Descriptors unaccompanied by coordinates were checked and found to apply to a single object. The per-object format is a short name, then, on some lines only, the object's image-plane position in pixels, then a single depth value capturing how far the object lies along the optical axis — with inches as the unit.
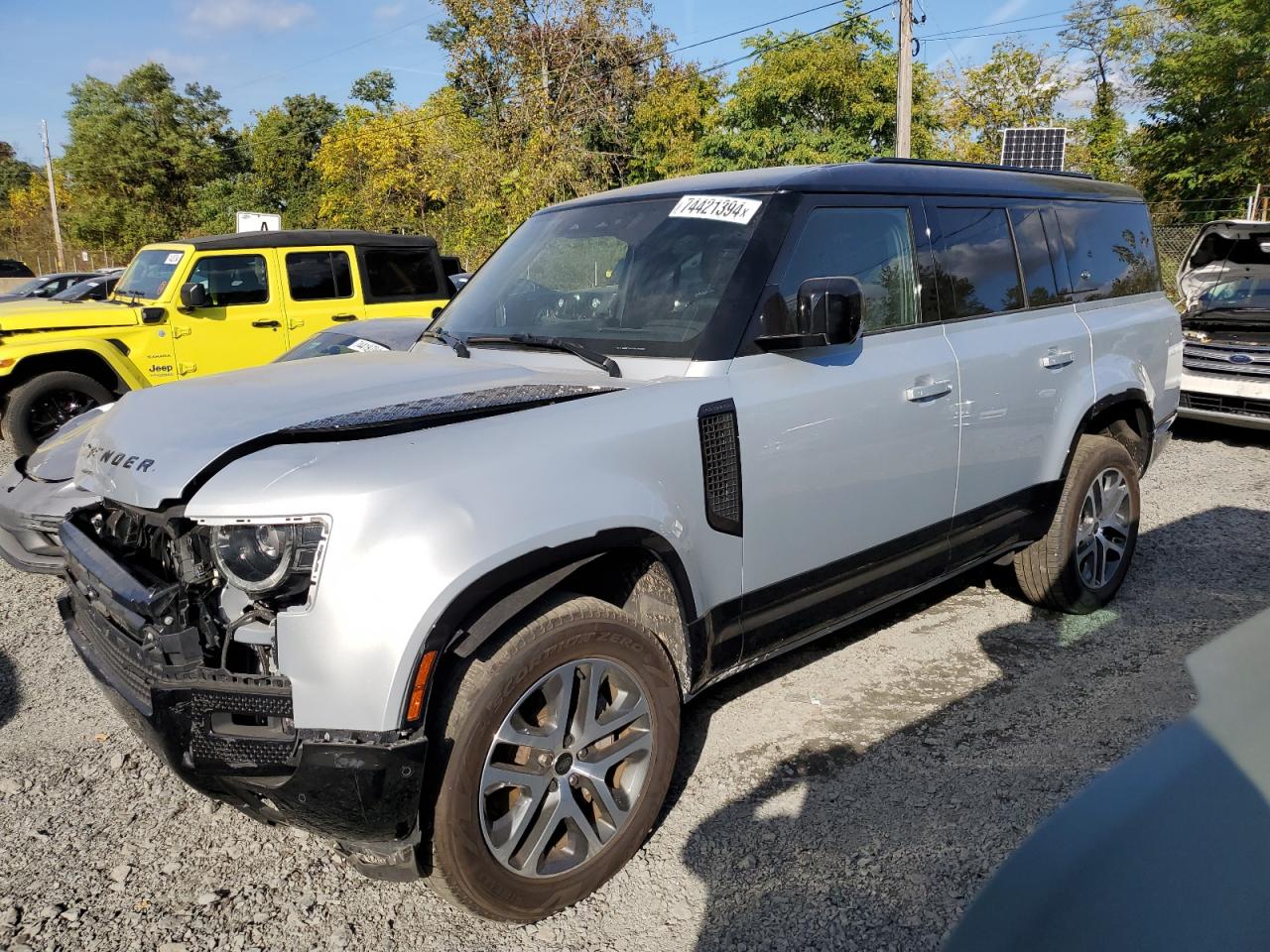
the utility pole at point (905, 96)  618.8
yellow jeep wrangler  334.6
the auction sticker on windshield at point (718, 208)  125.5
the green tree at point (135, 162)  1764.3
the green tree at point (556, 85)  930.7
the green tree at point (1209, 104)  759.7
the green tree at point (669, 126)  1016.2
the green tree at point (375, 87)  2055.9
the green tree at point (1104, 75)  1085.8
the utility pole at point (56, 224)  1749.5
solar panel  499.5
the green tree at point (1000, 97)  1384.1
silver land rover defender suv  84.7
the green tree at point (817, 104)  890.1
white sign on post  644.1
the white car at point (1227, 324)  322.7
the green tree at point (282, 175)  1691.7
